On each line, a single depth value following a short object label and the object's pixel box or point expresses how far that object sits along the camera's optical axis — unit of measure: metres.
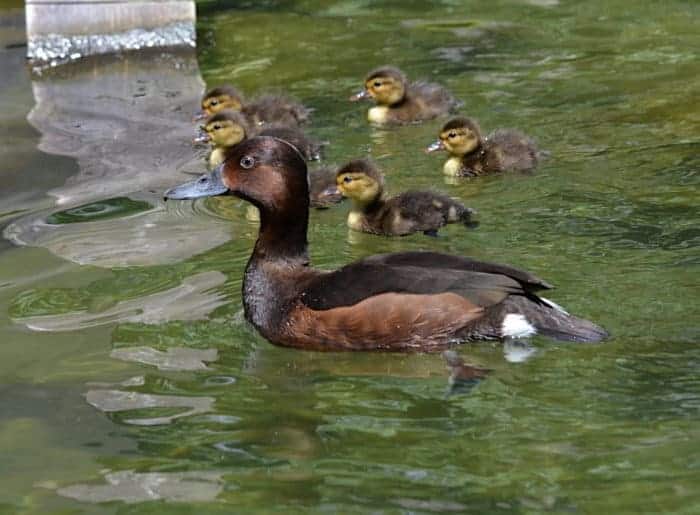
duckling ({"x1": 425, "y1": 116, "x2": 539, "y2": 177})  16.14
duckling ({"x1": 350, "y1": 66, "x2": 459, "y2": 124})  18.67
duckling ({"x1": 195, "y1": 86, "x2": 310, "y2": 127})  18.25
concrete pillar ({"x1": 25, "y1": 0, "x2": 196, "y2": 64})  21.75
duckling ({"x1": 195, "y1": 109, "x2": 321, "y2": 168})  17.05
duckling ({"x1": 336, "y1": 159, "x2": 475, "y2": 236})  14.62
